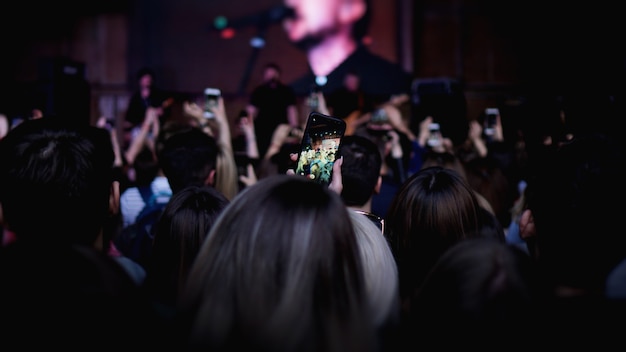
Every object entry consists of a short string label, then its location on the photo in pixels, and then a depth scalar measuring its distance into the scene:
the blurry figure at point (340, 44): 8.92
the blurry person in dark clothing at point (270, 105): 7.76
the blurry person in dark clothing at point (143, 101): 7.45
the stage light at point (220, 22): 8.85
